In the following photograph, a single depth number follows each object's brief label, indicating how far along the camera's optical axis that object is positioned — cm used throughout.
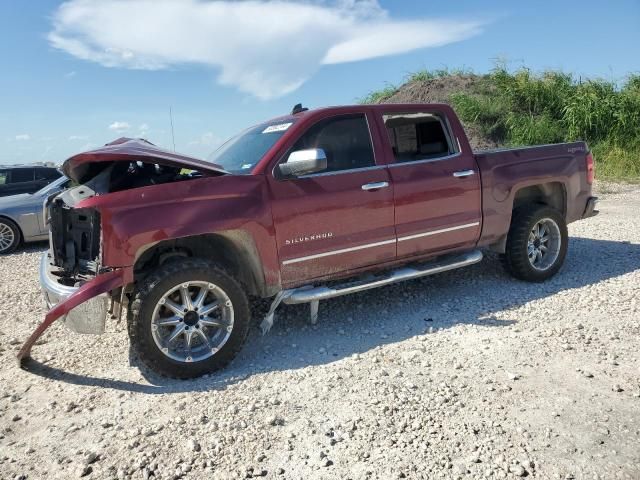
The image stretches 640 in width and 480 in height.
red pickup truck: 356
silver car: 890
